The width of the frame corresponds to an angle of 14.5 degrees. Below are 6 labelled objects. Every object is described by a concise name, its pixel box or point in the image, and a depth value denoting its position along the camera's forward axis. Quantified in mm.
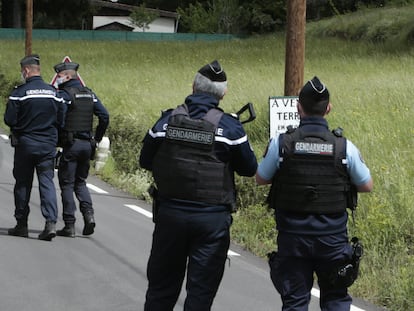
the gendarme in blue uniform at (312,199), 9566
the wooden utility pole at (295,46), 19595
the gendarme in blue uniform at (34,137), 16327
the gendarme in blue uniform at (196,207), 9784
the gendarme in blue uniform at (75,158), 16846
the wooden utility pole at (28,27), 53969
